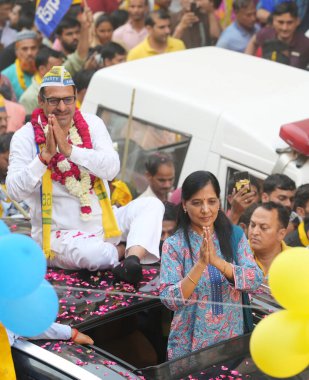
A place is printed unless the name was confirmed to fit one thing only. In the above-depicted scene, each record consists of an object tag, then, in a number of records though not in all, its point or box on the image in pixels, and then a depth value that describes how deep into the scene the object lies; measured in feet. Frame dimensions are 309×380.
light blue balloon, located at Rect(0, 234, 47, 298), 28.47
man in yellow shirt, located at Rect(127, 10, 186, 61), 71.58
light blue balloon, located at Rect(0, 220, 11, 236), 31.22
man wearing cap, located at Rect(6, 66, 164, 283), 38.73
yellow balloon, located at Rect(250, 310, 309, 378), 26.89
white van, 48.37
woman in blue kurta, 33.71
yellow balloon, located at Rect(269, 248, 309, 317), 26.89
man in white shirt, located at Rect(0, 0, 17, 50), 86.89
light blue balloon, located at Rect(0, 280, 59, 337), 29.49
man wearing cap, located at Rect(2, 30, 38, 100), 73.00
